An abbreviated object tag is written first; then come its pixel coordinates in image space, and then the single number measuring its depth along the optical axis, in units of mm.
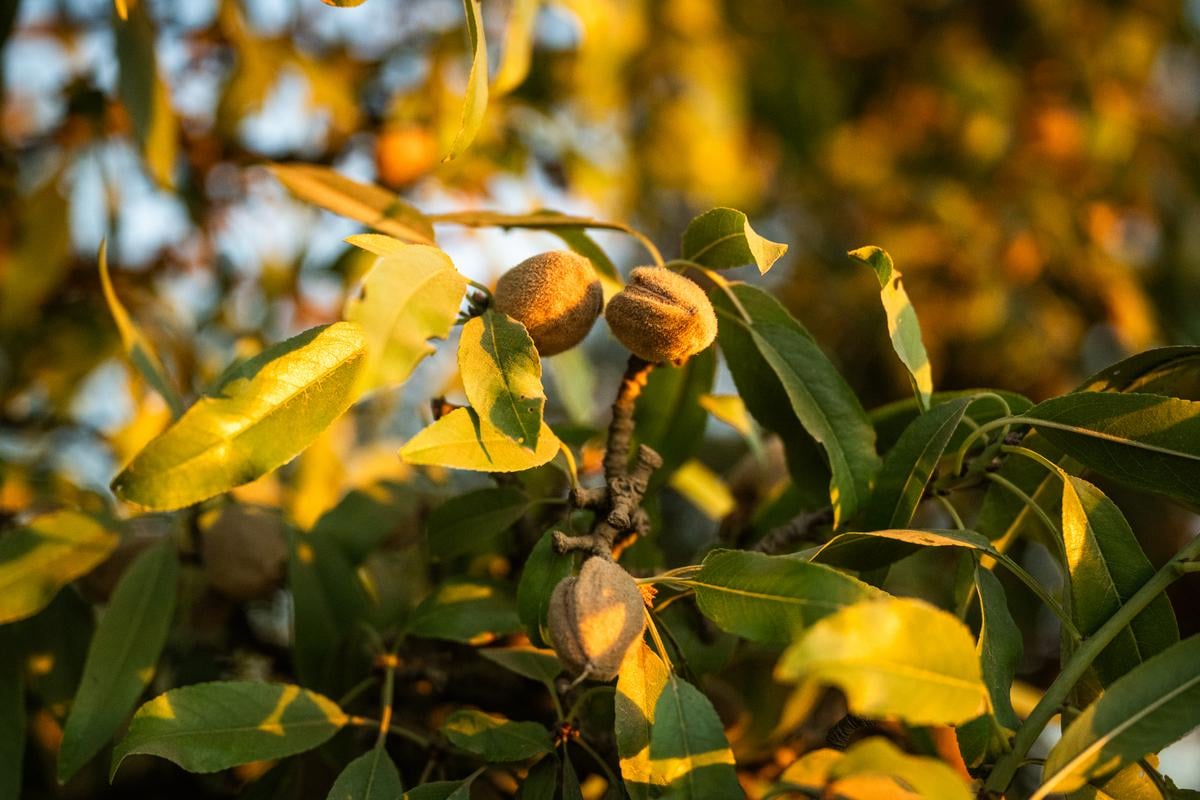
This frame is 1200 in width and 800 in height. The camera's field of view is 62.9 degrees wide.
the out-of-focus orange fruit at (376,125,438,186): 1427
